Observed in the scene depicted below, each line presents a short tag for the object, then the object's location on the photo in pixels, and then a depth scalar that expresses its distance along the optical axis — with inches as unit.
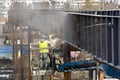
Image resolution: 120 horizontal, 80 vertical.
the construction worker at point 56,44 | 1031.3
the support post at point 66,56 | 977.3
